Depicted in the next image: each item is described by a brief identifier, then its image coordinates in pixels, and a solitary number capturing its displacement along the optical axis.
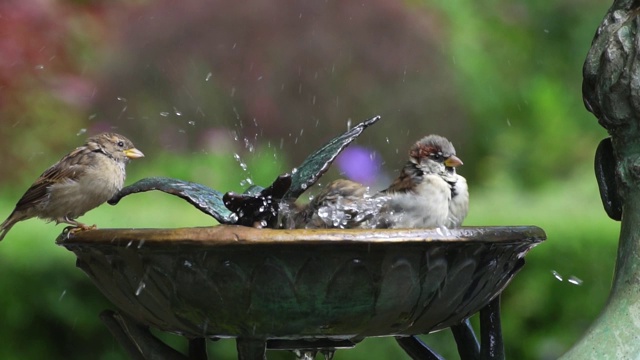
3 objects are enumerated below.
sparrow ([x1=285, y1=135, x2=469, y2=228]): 5.61
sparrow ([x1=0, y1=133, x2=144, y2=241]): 8.27
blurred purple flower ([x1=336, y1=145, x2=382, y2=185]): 12.18
